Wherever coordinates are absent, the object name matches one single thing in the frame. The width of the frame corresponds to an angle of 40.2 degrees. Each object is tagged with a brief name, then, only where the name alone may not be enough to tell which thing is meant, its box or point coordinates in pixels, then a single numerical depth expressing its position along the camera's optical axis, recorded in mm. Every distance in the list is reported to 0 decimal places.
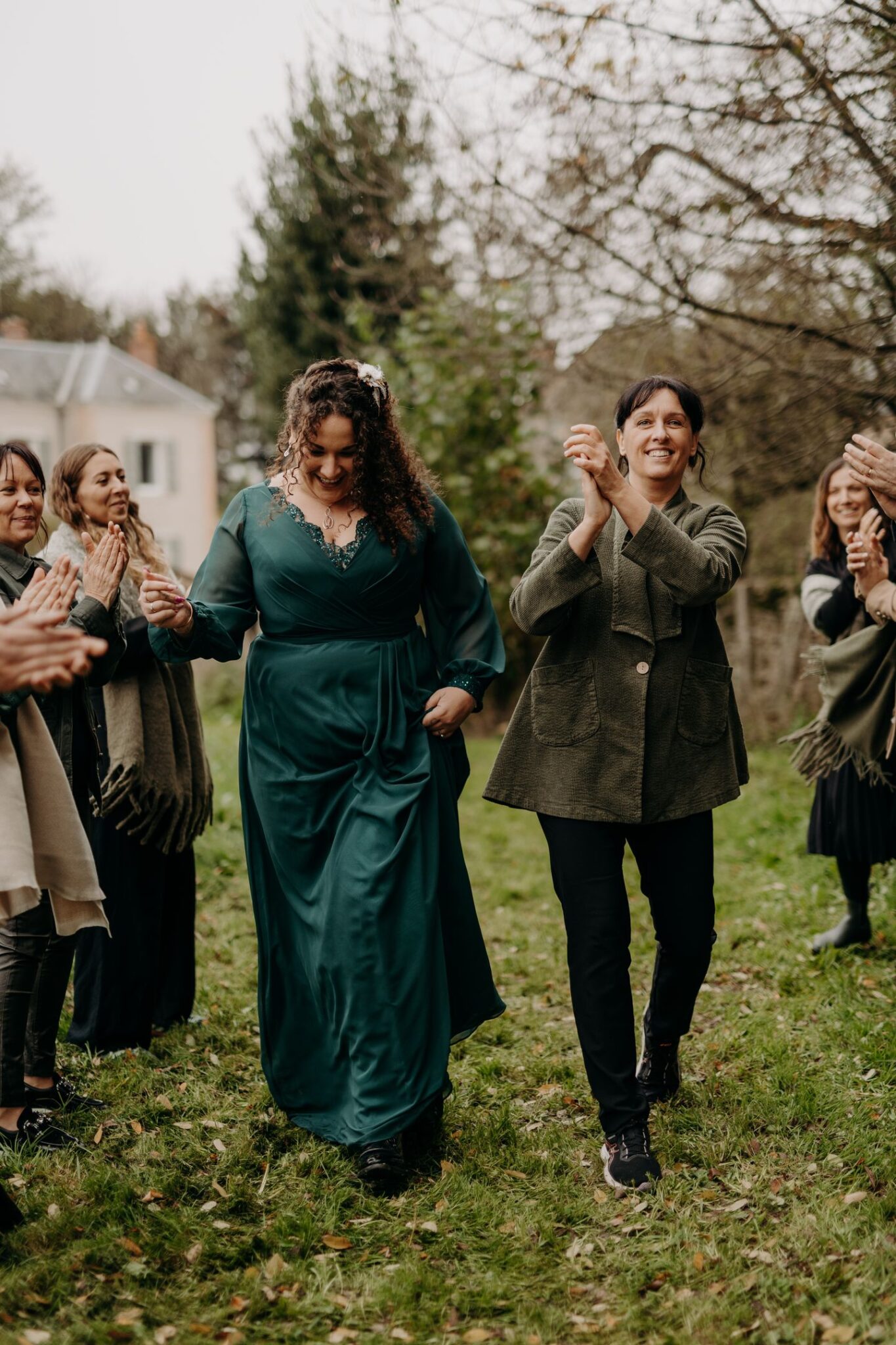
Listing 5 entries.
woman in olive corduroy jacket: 3523
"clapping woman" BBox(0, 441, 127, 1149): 3549
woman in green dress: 3652
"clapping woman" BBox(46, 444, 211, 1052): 4625
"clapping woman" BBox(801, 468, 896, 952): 5406
